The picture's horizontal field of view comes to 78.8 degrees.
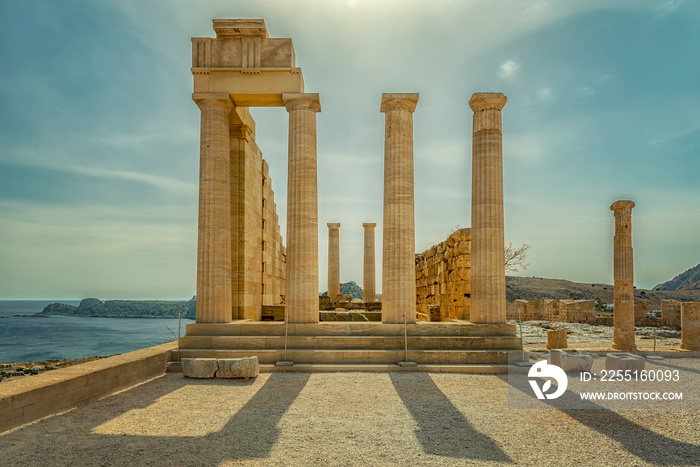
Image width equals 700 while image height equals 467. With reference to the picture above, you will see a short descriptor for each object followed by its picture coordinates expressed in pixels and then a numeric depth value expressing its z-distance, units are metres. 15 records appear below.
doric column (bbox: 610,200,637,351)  17.02
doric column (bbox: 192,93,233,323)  14.04
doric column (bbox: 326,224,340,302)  31.39
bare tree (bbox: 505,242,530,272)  35.22
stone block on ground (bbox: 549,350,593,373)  11.96
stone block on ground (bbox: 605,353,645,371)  11.73
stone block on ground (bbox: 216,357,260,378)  10.88
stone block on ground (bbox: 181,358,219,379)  10.95
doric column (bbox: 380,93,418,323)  14.20
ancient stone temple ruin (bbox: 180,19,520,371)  13.38
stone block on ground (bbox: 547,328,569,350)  16.08
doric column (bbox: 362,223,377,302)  30.73
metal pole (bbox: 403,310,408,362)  12.59
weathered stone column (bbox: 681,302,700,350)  15.74
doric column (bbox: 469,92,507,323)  14.16
